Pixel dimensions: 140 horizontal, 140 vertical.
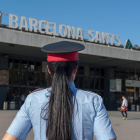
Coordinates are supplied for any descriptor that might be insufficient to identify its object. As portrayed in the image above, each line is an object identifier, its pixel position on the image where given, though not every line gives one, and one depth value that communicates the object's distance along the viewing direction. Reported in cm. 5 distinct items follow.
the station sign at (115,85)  2977
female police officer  165
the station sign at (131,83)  3098
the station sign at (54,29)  2072
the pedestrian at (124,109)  1656
